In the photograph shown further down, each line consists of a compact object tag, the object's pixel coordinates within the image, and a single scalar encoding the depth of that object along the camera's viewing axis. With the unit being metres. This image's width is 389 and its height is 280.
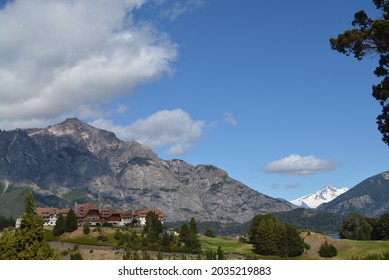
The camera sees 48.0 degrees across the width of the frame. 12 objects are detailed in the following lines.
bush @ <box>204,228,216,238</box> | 165.31
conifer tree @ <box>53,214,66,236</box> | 130.50
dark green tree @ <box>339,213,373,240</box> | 161.00
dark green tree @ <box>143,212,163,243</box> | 120.53
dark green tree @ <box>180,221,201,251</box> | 113.88
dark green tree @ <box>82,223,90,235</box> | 127.75
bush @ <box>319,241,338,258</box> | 116.12
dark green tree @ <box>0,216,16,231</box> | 164.57
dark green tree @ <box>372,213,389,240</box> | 155.50
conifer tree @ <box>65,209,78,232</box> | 131.88
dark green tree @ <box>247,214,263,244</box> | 142.12
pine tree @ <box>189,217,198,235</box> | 131.27
